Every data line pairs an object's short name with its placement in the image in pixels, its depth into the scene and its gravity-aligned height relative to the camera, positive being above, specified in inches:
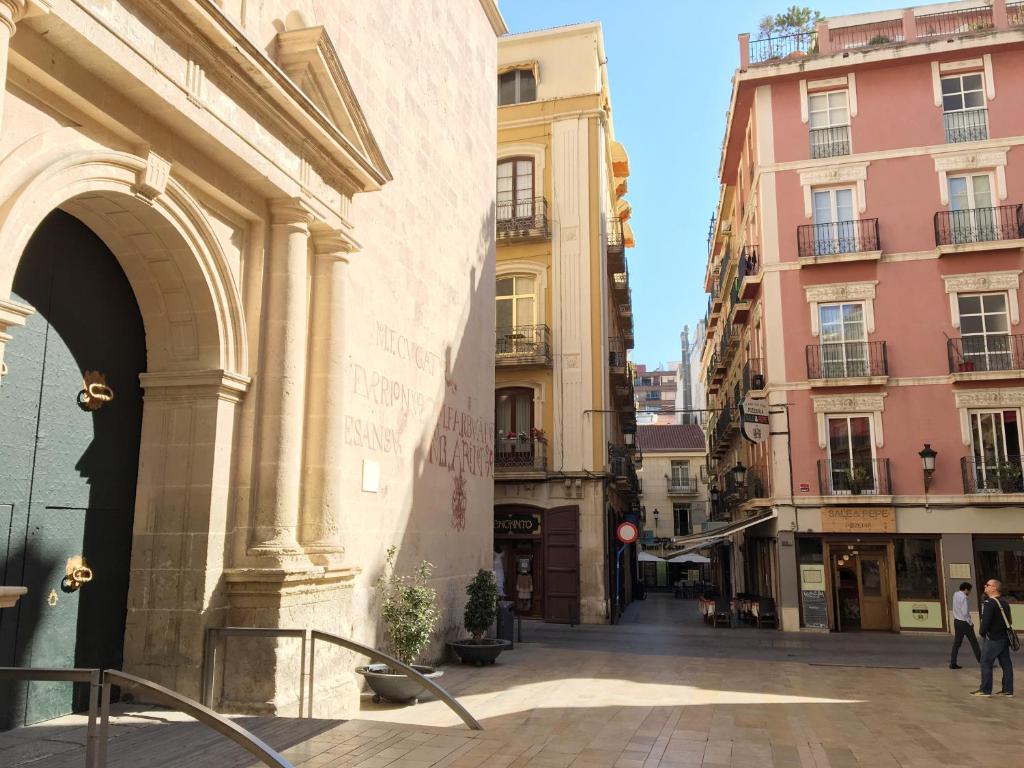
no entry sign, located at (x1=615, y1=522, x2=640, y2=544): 917.8 -8.9
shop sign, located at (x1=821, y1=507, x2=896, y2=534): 885.2 +3.9
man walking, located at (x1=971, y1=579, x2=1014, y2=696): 460.8 -63.8
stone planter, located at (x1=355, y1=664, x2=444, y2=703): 382.0 -72.7
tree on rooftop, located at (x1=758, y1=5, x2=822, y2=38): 1111.0 +675.2
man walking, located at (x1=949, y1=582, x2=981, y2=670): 572.4 -64.5
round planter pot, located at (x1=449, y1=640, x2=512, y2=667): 525.0 -78.1
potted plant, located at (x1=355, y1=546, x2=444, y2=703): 400.8 -47.5
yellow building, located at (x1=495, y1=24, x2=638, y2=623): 984.9 +228.5
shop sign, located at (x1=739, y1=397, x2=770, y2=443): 911.7 +111.6
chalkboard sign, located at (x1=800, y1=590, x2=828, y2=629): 888.9 -88.7
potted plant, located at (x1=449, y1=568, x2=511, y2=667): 526.6 -62.4
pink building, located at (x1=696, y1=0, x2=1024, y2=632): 883.4 +223.6
